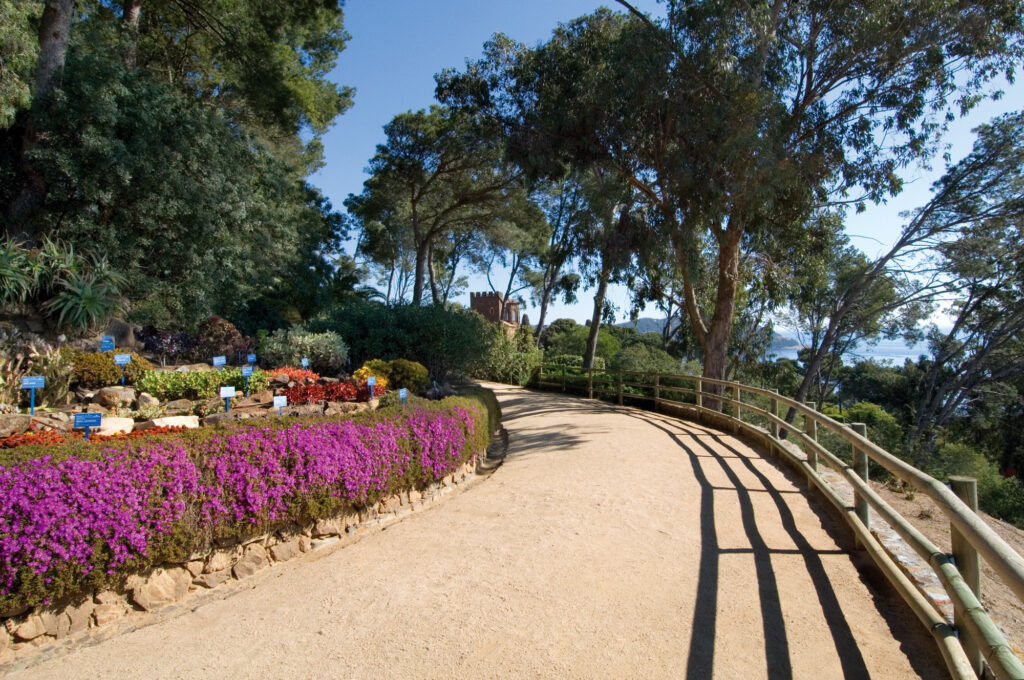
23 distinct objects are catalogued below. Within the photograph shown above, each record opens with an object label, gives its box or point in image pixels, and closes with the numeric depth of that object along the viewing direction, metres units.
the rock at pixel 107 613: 3.41
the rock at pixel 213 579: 3.96
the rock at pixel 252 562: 4.17
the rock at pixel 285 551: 4.45
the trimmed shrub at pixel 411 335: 11.81
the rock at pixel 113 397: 6.45
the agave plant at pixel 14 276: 7.74
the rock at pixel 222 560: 4.03
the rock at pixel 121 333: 9.12
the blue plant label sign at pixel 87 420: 4.25
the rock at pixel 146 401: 6.48
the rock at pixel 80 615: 3.31
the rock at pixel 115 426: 5.33
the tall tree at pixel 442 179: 19.86
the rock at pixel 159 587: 3.60
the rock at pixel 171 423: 5.50
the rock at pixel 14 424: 4.86
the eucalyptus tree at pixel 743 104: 10.70
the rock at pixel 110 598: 3.46
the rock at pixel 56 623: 3.22
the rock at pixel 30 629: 3.12
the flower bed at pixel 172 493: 3.15
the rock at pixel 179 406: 6.54
